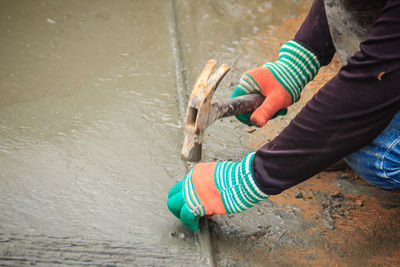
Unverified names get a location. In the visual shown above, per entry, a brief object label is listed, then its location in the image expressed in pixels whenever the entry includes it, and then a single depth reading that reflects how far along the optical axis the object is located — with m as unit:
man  2.38
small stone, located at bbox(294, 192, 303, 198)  2.66
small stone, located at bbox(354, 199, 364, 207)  2.67
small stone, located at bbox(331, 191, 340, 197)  2.68
